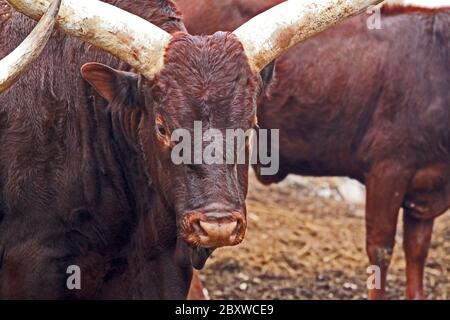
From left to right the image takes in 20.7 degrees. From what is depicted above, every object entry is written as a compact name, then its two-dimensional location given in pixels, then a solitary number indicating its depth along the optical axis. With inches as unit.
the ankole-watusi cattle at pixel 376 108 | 345.1
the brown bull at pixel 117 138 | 240.1
